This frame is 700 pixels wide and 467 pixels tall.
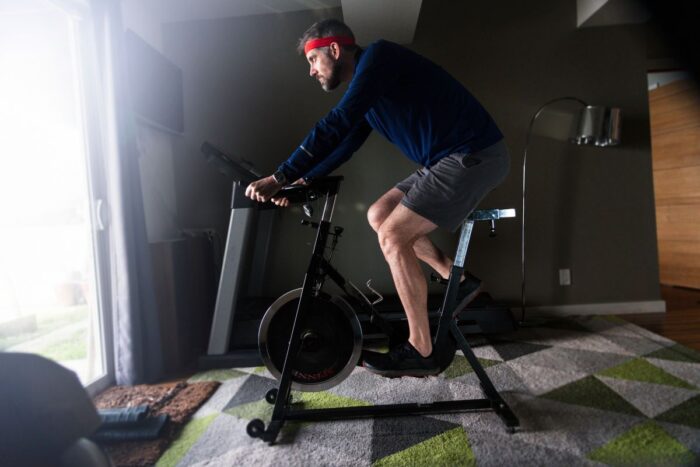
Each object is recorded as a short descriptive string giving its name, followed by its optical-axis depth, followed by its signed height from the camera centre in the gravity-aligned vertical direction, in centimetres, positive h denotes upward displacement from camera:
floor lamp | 253 +54
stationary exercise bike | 137 -38
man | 124 +27
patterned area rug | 101 -64
